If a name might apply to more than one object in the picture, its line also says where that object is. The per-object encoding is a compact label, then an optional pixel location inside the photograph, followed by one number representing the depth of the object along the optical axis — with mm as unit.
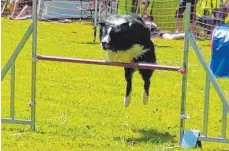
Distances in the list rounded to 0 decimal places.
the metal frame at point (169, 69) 7902
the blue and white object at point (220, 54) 13906
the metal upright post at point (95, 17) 19212
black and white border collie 8800
